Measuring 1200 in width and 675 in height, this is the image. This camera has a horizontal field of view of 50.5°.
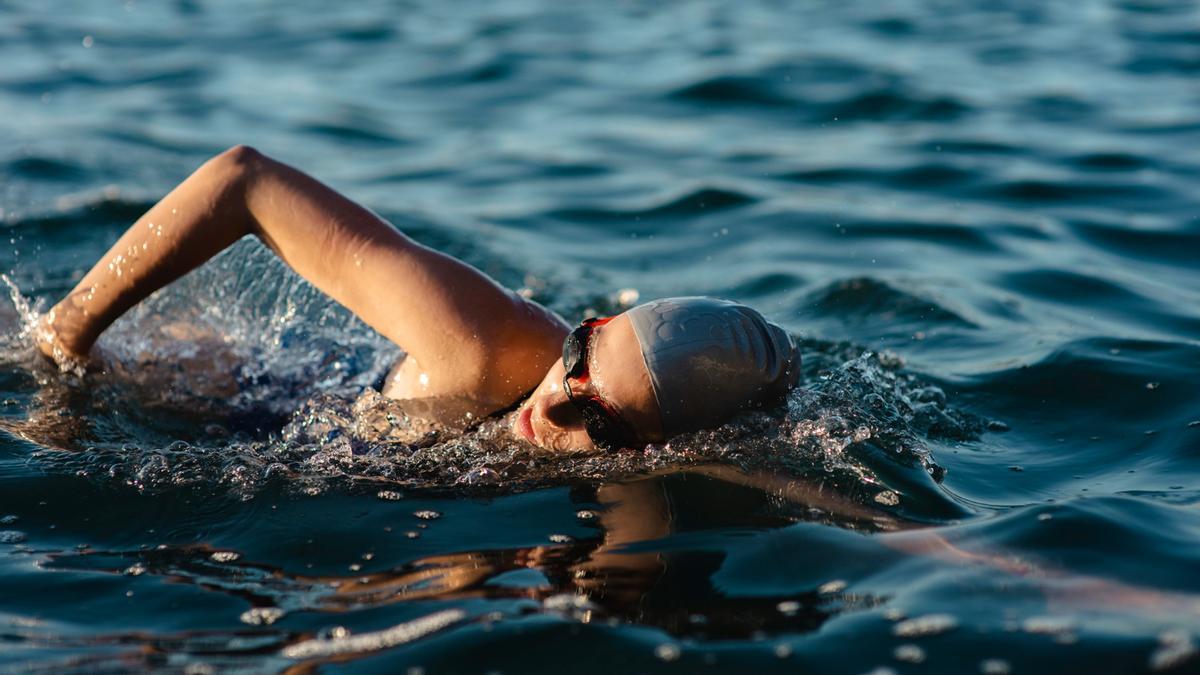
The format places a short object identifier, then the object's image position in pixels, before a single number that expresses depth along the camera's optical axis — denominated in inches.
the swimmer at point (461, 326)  146.3
